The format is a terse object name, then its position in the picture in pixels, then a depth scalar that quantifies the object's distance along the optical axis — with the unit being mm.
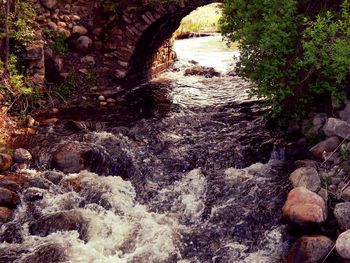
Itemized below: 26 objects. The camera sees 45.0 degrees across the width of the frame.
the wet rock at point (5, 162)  7573
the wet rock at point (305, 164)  7031
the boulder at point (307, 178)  6371
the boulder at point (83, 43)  11977
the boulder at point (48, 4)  11561
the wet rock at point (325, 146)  7113
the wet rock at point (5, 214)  6341
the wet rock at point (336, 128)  7016
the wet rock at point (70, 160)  7738
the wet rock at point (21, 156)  7945
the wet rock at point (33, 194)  6855
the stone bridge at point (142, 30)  11516
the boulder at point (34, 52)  10297
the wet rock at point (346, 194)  5980
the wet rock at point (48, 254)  5586
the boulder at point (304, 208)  5719
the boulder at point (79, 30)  11828
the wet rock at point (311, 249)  5216
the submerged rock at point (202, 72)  15734
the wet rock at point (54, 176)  7402
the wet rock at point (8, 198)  6594
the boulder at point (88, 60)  12109
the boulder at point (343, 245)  5000
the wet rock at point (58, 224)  6172
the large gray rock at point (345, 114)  7289
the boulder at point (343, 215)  5500
